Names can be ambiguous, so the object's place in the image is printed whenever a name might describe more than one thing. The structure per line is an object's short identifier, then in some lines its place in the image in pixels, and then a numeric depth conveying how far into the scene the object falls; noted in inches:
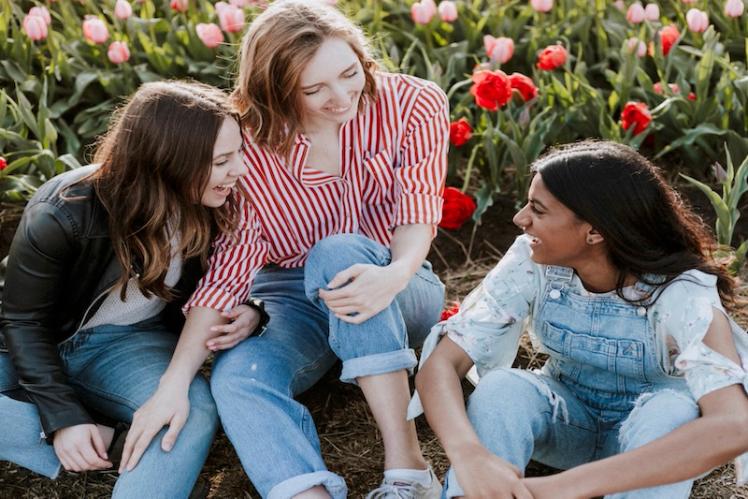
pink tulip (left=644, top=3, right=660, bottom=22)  156.5
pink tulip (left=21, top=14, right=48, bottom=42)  154.9
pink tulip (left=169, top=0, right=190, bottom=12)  165.5
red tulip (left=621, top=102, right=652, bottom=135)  136.2
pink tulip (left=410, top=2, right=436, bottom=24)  158.4
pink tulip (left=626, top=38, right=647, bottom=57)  148.0
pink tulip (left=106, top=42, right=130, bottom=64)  153.7
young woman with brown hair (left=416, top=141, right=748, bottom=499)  81.4
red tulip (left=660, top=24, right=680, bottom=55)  150.6
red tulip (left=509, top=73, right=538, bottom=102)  140.5
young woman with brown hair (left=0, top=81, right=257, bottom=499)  95.3
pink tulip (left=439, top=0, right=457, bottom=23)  158.7
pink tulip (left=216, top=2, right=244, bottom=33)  156.7
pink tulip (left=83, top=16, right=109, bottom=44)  156.4
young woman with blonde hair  94.8
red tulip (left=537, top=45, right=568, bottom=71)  145.3
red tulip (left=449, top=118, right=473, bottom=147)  138.5
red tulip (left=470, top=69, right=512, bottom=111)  133.1
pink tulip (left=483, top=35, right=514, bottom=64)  147.6
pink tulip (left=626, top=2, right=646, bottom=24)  155.9
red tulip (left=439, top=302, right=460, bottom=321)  114.1
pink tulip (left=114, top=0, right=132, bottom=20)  160.6
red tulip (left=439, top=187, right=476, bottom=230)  135.9
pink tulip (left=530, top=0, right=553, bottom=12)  159.9
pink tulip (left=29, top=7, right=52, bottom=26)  157.3
